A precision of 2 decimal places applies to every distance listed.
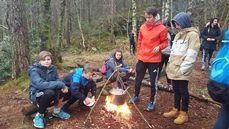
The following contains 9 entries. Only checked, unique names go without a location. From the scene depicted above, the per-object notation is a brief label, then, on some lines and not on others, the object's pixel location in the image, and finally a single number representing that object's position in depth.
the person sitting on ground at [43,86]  2.86
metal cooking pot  3.10
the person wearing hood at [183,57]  2.89
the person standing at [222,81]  1.89
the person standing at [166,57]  4.15
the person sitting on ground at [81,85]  3.08
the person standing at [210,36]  5.72
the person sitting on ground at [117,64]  3.95
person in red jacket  3.24
